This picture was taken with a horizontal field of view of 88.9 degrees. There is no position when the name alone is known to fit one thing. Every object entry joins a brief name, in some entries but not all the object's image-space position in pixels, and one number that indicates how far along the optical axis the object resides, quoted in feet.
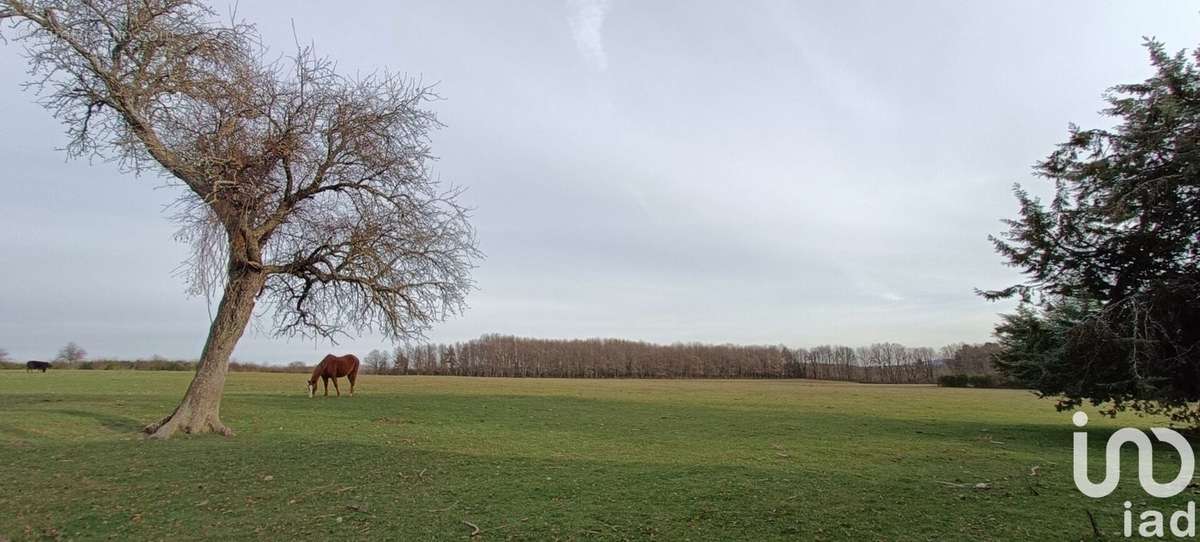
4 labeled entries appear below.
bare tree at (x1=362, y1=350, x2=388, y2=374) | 385.29
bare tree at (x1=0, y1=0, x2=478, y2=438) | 43.73
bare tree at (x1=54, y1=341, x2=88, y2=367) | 313.12
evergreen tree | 48.83
